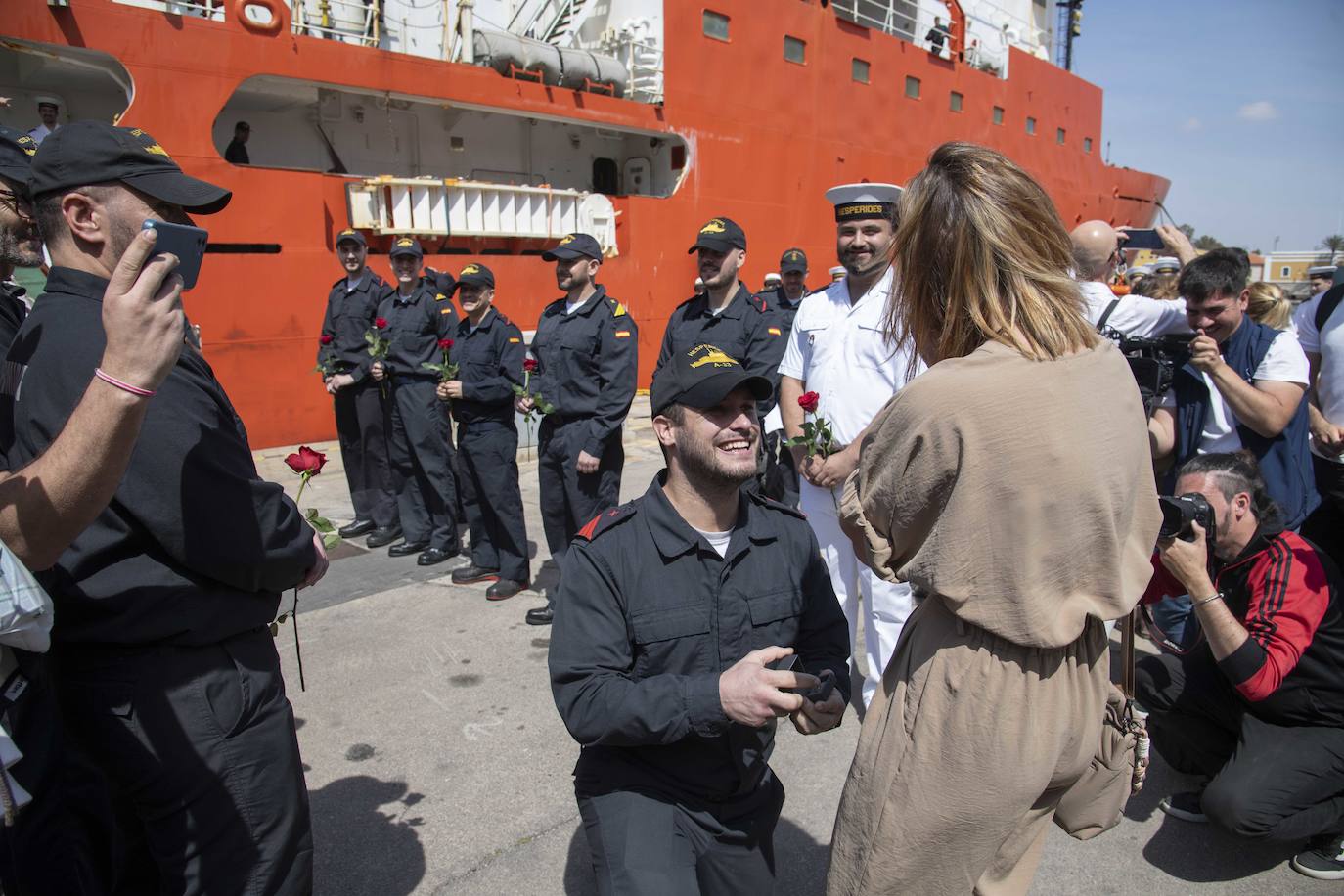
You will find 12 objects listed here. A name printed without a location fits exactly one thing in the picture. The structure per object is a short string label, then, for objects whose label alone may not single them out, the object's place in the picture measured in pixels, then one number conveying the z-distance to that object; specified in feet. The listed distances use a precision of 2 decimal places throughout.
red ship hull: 25.86
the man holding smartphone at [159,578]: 5.45
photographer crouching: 8.55
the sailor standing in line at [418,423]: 19.11
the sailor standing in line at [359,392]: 20.29
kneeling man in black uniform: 5.78
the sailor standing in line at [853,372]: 10.75
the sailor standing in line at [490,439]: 16.93
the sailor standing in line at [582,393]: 15.51
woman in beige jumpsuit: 4.29
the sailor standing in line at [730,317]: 15.31
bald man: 11.74
